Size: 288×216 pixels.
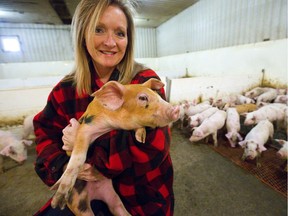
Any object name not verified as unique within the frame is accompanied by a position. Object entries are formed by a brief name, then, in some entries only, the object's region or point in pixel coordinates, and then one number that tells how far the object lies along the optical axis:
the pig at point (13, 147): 2.30
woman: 0.76
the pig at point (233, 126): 2.57
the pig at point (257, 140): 2.08
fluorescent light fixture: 7.38
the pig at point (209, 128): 2.61
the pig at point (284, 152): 1.93
